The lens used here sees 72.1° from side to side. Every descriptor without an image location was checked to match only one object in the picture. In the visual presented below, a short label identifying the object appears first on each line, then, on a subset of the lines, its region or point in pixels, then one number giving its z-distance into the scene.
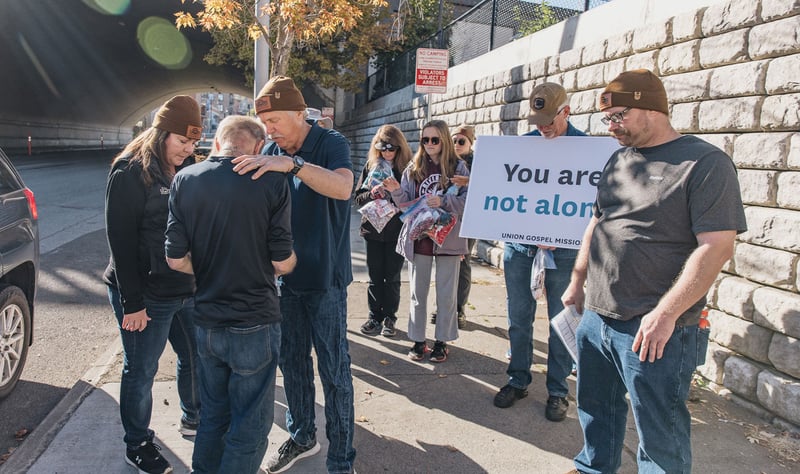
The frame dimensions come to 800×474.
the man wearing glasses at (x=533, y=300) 3.67
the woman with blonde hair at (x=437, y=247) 4.55
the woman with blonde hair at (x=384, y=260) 5.21
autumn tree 10.50
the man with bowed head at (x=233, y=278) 2.25
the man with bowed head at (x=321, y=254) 2.75
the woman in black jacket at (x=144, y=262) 2.71
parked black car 3.72
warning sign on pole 8.59
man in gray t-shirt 2.15
